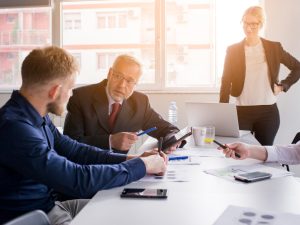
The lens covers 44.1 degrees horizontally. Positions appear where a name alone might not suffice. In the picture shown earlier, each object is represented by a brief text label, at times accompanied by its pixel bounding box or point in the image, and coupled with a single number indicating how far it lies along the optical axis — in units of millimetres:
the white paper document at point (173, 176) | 1357
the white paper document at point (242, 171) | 1400
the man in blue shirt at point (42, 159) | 1153
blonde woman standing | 2941
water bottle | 3928
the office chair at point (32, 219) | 908
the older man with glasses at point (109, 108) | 2168
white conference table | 974
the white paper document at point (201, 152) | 1818
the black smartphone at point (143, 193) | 1134
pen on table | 1698
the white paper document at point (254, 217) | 896
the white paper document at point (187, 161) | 1634
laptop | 2258
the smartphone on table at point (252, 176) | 1316
